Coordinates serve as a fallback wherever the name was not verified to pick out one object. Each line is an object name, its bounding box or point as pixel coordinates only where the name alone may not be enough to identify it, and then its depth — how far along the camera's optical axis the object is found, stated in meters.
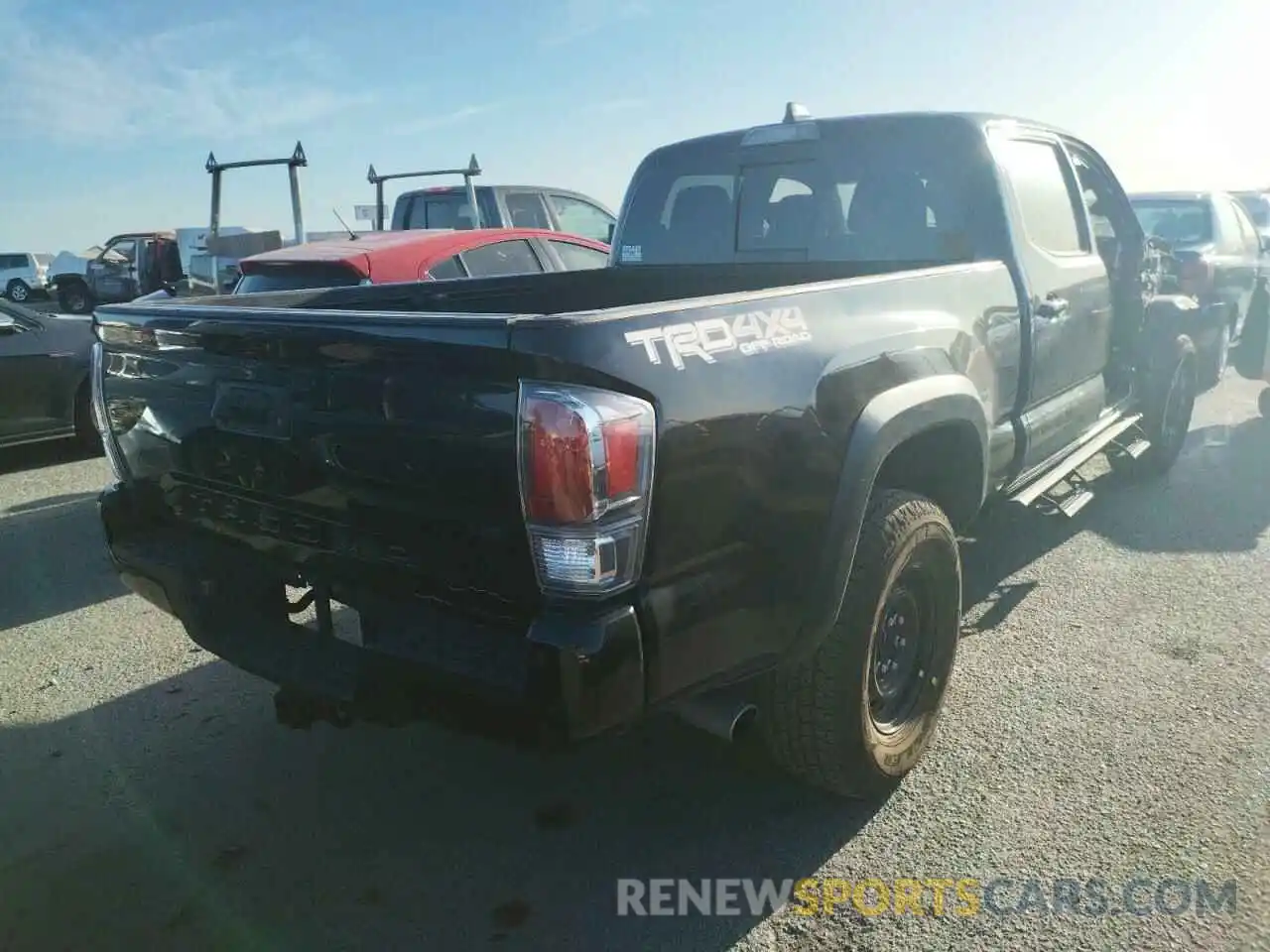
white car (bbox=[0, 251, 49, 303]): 30.42
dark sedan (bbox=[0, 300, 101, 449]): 7.28
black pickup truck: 1.99
